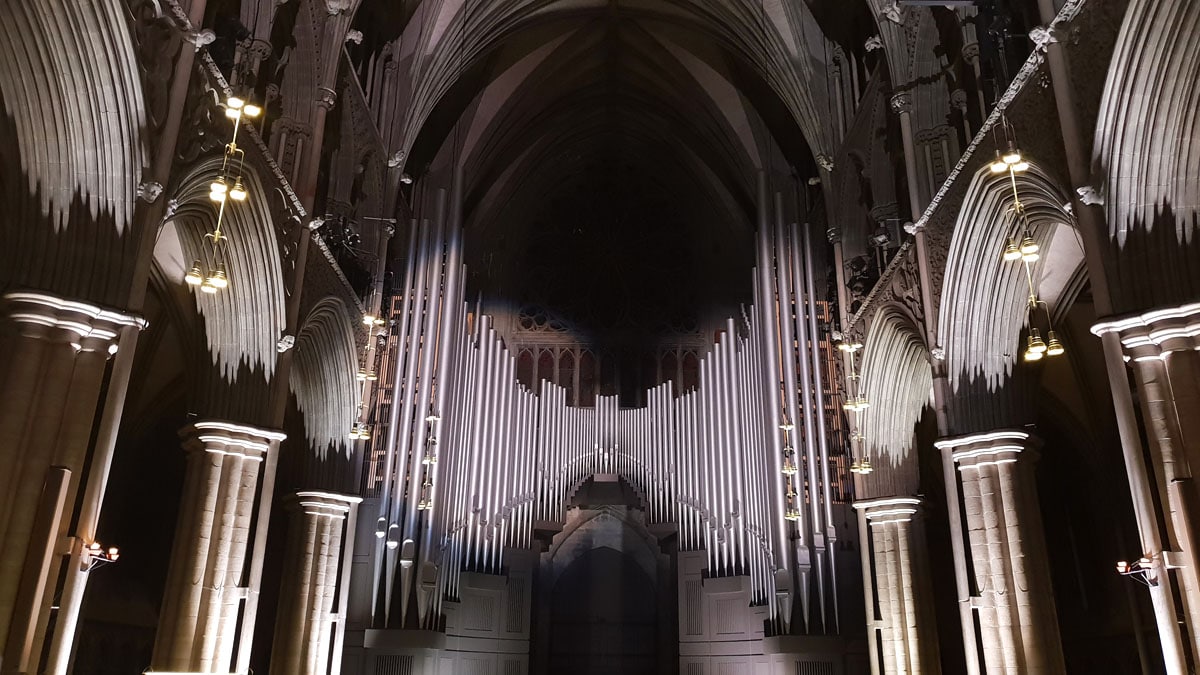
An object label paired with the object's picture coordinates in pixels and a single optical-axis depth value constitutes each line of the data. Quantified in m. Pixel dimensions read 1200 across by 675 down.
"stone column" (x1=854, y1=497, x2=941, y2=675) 13.76
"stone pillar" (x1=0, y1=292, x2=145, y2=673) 7.15
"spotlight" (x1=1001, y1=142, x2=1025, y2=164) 7.84
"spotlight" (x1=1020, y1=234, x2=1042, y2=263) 7.88
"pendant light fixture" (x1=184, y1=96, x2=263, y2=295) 7.26
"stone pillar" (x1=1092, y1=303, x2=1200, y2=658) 7.14
